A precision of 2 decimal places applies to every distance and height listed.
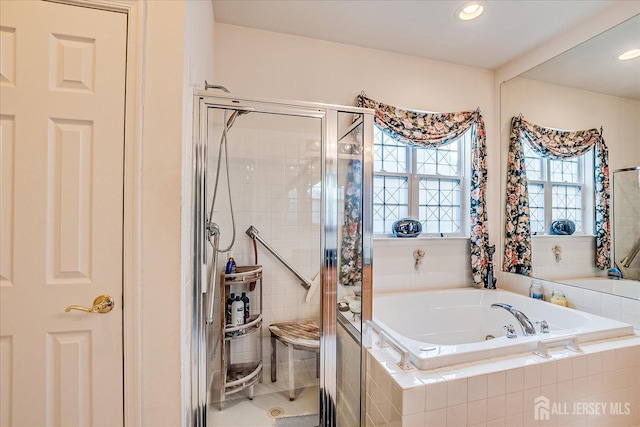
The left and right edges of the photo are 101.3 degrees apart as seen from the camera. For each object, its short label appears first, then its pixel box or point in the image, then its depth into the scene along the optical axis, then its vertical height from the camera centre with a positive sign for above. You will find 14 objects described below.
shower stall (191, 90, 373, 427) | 1.41 -0.24
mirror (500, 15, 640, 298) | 1.79 +0.88
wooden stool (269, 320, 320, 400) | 1.62 -0.81
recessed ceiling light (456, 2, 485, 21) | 1.80 +1.46
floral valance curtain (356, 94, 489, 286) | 2.30 +0.72
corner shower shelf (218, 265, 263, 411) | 1.62 -0.76
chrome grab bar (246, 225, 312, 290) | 1.89 -0.29
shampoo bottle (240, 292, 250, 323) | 1.80 -0.61
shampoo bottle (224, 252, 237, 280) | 1.74 -0.34
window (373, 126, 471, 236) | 2.44 +0.31
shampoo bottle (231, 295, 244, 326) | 1.72 -0.63
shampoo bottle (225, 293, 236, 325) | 1.69 -0.60
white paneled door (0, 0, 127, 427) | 0.92 +0.02
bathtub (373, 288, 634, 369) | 1.84 -0.78
